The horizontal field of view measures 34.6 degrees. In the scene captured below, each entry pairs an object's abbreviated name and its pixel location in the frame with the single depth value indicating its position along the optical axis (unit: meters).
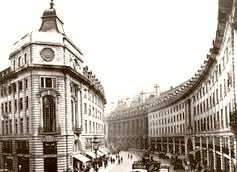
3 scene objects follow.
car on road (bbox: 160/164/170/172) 39.75
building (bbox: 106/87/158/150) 123.31
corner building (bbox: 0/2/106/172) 48.78
